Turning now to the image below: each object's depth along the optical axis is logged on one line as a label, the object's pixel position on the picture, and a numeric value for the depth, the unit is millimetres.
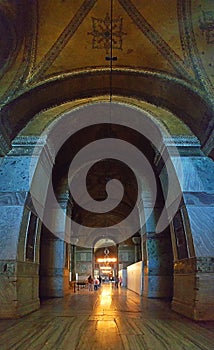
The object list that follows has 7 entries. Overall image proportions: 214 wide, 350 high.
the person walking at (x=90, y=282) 16048
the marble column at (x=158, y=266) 8727
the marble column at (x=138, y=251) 17119
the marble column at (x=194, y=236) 5062
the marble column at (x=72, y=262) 15648
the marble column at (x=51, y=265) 9117
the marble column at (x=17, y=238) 5207
